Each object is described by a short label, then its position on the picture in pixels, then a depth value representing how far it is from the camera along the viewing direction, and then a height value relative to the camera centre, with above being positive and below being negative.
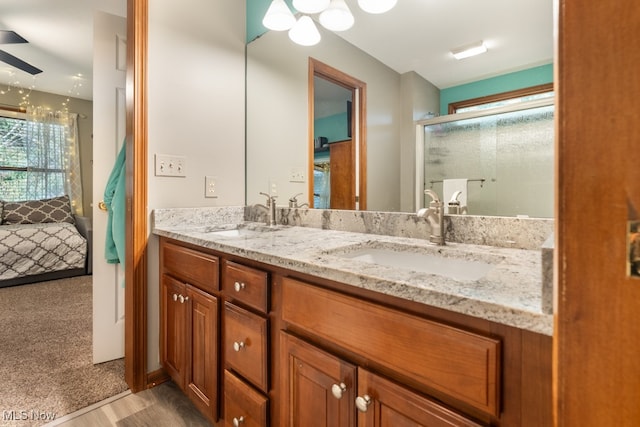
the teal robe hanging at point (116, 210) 1.70 +0.01
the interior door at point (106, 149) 1.81 +0.36
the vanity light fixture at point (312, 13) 1.39 +0.96
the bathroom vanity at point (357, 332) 0.52 -0.27
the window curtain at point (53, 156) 4.47 +0.79
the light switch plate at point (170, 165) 1.61 +0.24
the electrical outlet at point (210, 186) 1.81 +0.14
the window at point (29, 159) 4.38 +0.73
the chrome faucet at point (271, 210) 1.78 +0.01
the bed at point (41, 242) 3.28 -0.34
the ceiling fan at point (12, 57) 2.54 +1.40
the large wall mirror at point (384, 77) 1.09 +0.57
